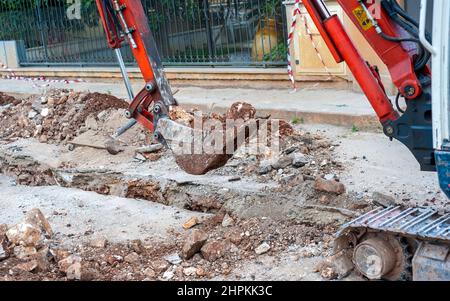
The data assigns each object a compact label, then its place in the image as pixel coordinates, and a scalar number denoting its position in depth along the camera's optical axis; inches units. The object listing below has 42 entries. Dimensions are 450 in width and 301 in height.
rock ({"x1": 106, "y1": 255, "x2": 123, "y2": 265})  220.2
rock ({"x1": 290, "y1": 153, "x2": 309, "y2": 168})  290.4
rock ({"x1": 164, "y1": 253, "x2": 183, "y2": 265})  217.9
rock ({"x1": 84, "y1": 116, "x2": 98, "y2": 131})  396.4
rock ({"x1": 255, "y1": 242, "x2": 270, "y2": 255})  218.5
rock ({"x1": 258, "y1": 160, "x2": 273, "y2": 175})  290.2
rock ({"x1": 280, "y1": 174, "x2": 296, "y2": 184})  273.2
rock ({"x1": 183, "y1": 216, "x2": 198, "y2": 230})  249.0
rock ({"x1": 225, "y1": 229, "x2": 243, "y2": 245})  225.0
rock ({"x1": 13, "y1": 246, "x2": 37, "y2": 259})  220.4
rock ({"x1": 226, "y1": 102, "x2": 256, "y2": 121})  301.2
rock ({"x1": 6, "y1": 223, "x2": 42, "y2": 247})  227.5
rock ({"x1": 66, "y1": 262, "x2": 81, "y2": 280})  203.6
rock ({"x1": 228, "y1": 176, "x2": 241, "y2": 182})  287.1
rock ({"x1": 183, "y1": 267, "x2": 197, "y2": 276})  209.5
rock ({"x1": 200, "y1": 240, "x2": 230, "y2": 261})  217.0
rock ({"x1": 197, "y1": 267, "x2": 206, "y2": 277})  208.5
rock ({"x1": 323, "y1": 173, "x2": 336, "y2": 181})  276.4
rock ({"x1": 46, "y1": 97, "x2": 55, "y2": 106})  442.6
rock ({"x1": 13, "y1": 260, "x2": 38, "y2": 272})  209.8
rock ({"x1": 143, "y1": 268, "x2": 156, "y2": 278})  210.8
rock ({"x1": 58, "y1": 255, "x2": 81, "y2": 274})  210.5
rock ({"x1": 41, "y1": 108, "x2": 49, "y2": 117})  432.5
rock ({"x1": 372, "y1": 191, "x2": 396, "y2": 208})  229.7
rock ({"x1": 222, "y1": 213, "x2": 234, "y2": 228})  242.2
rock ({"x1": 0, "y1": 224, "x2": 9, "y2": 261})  220.9
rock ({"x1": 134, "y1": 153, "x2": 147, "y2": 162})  338.3
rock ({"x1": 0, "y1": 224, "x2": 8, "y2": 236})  236.1
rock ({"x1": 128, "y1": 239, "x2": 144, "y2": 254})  229.6
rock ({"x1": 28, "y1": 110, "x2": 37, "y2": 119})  437.7
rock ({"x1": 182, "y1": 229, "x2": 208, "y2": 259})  218.2
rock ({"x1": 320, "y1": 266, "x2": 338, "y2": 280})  196.9
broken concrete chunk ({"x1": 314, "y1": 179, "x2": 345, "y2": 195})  248.4
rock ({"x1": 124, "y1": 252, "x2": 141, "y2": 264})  219.9
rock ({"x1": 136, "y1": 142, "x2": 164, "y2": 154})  343.0
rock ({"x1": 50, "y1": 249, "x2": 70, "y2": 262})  221.2
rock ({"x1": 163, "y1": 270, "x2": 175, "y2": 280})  208.8
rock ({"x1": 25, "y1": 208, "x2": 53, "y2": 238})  243.6
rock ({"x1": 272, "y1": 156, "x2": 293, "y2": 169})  291.0
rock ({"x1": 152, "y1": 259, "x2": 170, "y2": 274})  214.1
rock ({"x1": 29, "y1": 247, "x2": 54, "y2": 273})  212.8
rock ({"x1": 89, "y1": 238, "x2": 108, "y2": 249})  233.0
